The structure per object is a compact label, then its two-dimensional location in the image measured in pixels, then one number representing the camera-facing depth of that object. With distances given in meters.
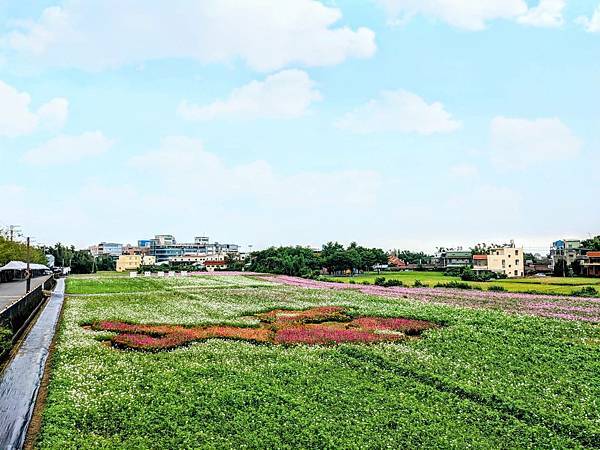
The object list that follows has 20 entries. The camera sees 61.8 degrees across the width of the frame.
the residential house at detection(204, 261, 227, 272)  104.69
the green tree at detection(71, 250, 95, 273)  102.12
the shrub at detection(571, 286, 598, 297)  36.38
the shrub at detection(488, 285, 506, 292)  42.26
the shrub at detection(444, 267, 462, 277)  74.37
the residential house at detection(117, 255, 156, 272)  145.75
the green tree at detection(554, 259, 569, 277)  77.51
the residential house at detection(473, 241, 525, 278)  85.62
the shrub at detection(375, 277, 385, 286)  50.66
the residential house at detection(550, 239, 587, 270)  93.76
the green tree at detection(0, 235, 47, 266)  56.65
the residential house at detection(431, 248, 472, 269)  117.56
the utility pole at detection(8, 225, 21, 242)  74.76
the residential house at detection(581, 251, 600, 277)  76.10
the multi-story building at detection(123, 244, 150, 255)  182.48
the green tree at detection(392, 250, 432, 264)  142.25
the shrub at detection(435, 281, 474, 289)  46.06
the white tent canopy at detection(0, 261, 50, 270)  52.91
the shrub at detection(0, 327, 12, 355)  14.46
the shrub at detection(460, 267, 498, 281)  63.16
